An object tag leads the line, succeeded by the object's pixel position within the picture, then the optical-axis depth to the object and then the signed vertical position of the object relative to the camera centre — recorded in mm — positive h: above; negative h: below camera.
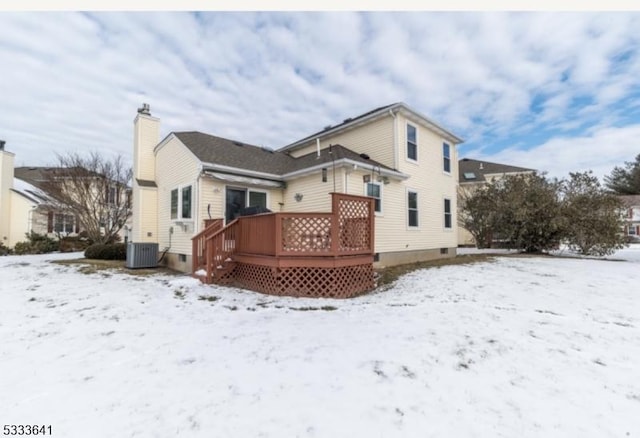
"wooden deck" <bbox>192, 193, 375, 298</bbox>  6277 -415
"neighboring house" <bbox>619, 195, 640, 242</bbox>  31862 +1684
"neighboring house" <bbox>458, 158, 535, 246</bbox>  22488 +4537
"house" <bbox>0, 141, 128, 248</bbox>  18734 +1309
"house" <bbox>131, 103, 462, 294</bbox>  9445 +1864
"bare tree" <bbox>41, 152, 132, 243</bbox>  15250 +2221
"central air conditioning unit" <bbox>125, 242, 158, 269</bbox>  10266 -764
